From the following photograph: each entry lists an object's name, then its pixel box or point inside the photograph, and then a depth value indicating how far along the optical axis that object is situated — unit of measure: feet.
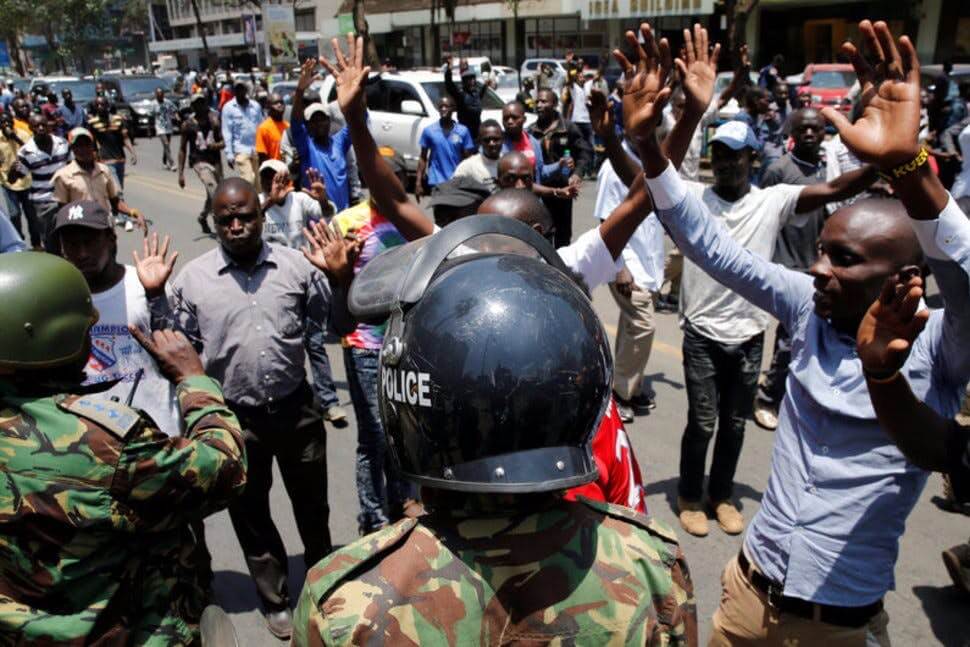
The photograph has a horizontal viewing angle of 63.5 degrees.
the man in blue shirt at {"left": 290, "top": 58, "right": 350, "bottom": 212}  23.36
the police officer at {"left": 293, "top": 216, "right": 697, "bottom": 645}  3.96
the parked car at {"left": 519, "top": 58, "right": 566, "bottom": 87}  63.82
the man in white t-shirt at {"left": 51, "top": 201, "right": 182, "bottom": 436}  9.82
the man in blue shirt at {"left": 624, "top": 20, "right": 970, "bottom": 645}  6.75
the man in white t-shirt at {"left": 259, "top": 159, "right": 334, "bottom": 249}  18.98
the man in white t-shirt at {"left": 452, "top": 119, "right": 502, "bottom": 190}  20.08
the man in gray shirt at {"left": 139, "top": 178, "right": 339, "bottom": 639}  10.63
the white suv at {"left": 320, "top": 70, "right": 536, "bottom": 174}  45.70
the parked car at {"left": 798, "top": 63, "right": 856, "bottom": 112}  58.59
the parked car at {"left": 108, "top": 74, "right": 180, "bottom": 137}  85.97
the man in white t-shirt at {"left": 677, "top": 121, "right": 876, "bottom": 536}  12.35
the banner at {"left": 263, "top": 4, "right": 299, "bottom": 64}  99.50
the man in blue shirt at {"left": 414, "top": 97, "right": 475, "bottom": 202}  26.48
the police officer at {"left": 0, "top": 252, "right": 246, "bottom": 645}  5.88
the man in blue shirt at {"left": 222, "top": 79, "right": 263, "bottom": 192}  36.86
